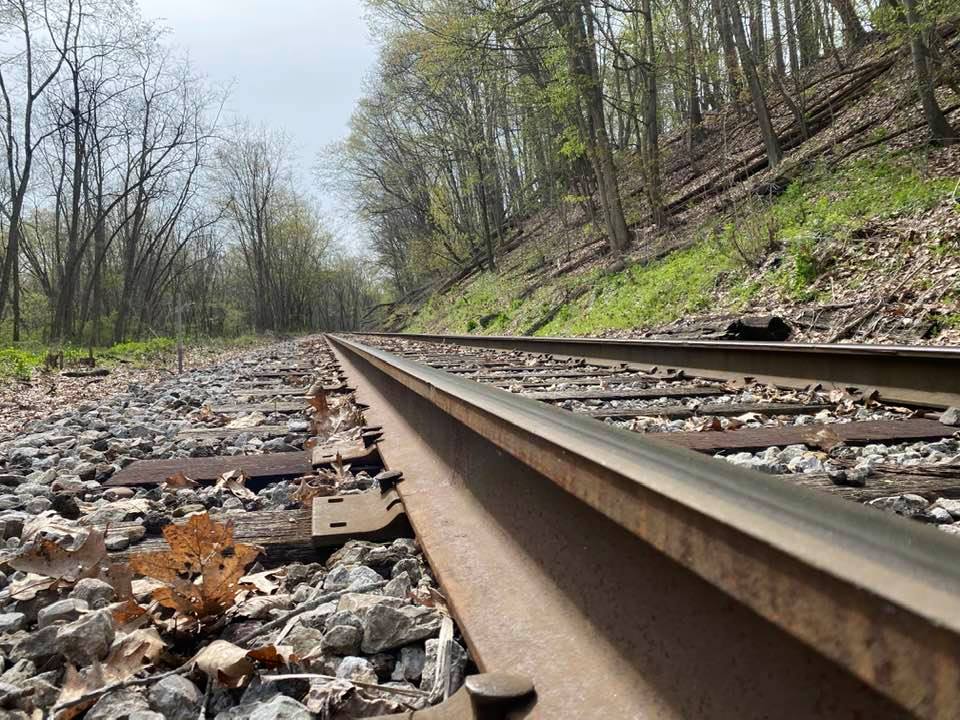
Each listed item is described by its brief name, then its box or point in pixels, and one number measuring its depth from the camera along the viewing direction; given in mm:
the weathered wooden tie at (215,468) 2799
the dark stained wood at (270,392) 5992
